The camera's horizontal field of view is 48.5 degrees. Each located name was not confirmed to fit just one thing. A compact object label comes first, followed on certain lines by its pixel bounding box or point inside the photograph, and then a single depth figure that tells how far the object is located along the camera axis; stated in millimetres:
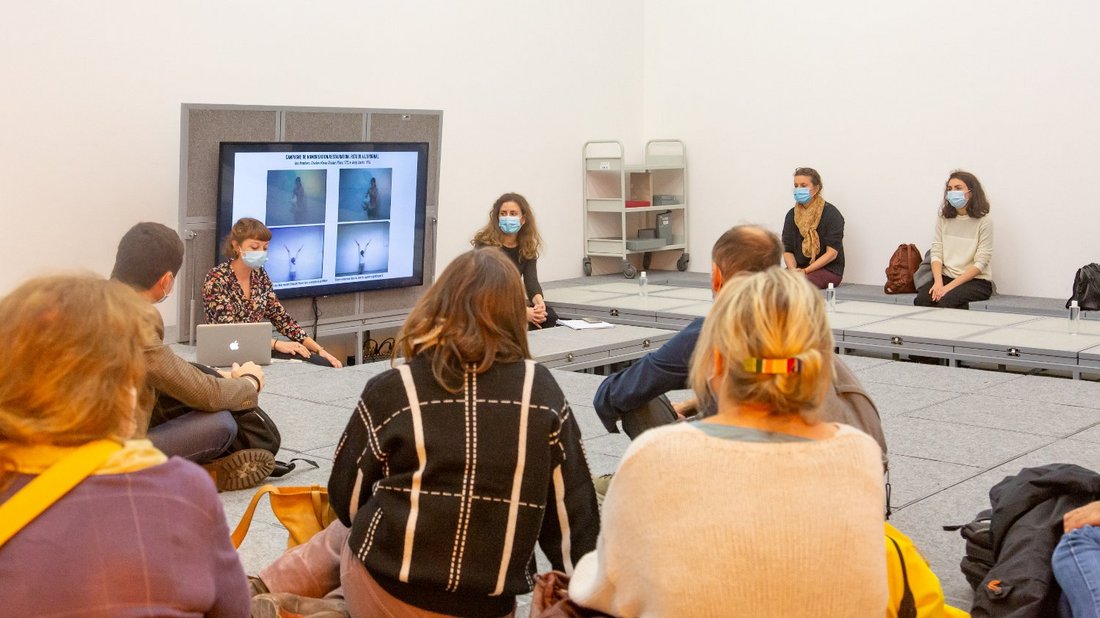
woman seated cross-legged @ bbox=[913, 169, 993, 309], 8461
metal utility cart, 10547
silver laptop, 5684
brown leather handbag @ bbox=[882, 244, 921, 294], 9156
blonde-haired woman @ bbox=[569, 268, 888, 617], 1803
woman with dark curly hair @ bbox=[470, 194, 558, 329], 7191
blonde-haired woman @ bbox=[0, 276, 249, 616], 1586
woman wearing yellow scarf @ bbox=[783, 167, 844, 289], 9289
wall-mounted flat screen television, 6918
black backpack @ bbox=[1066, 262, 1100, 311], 8016
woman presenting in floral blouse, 6012
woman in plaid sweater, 2299
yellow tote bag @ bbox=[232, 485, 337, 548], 2898
